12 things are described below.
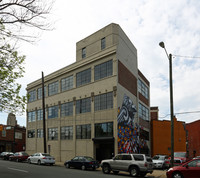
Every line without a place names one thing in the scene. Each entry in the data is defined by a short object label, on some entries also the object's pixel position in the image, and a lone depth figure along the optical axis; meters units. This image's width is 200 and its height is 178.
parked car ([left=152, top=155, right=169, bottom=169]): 25.65
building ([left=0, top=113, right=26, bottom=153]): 60.97
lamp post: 17.83
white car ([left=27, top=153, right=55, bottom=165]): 28.92
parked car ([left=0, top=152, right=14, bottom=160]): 40.02
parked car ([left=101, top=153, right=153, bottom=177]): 18.94
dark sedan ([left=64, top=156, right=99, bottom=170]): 22.97
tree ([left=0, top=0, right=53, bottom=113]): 13.36
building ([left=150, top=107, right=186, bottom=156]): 40.97
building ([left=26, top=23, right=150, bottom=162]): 30.52
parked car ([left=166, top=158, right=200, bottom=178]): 14.39
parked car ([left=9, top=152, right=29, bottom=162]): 34.73
